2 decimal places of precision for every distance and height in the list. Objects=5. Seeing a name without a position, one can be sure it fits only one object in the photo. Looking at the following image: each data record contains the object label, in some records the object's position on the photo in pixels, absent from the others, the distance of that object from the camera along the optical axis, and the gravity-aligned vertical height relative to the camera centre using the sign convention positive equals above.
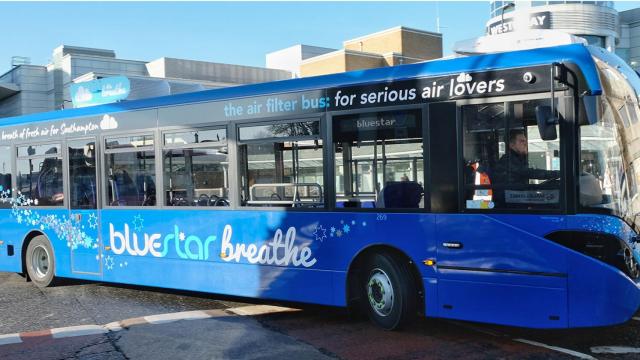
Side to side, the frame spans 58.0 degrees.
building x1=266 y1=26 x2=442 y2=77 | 46.75 +11.16
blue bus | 5.41 -0.15
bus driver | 5.58 +0.07
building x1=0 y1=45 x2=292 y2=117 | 40.62 +8.16
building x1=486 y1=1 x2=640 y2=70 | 46.97 +12.75
